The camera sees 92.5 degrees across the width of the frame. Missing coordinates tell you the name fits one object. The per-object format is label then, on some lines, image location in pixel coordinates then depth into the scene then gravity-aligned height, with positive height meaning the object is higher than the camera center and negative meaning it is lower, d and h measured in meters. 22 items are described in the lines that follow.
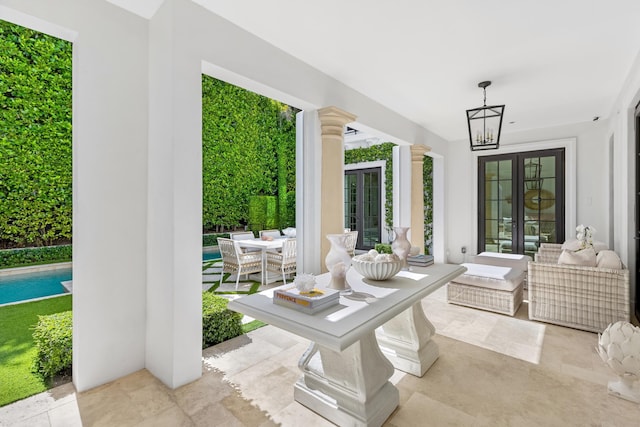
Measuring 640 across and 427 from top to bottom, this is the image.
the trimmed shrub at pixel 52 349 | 2.16 -0.99
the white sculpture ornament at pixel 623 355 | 1.83 -0.89
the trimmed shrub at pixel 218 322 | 2.69 -1.01
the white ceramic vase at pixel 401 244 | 2.33 -0.26
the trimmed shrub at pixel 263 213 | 8.42 -0.05
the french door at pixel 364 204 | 7.79 +0.19
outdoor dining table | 4.84 -0.54
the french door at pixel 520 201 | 5.53 +0.19
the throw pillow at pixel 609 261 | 2.96 -0.50
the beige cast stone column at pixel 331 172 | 3.29 +0.44
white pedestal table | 1.35 -0.81
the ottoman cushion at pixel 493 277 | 3.49 -0.79
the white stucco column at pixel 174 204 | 2.05 +0.05
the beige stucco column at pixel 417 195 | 5.34 +0.28
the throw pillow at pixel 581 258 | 3.12 -0.49
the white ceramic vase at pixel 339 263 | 1.81 -0.31
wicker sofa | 2.85 -0.84
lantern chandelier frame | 3.30 +0.98
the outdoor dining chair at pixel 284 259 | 4.66 -0.75
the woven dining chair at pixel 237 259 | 4.61 -0.74
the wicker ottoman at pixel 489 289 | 3.46 -0.93
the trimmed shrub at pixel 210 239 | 8.15 -0.74
